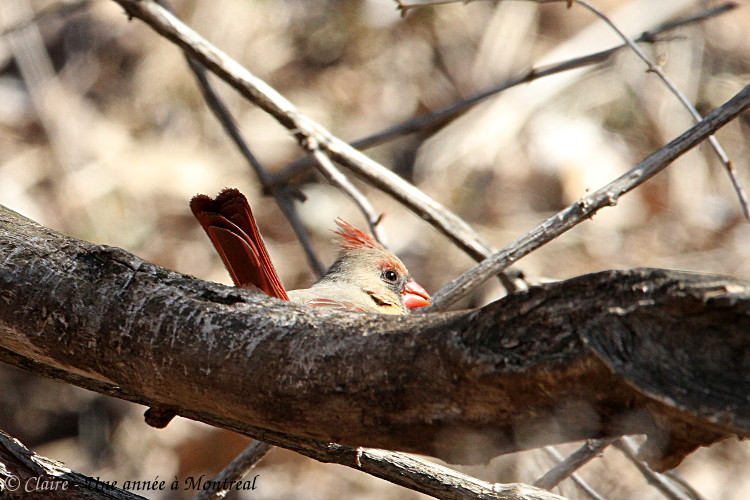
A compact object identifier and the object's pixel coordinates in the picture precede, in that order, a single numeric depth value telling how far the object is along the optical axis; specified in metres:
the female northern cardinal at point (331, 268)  4.94
